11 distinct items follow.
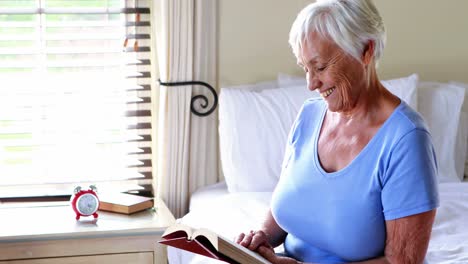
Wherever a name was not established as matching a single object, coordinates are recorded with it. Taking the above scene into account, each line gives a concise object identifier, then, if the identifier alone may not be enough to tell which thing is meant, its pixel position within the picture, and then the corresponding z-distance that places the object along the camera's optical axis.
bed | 2.83
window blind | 3.17
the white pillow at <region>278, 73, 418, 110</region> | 3.11
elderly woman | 1.81
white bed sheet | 2.40
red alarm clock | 2.78
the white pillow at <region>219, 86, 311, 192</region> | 3.04
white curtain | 3.12
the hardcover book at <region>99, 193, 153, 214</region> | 2.87
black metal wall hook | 3.20
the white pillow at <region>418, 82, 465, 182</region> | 3.16
